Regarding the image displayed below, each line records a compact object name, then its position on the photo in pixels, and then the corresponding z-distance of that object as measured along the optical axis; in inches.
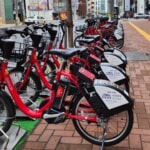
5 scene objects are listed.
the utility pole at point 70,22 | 329.4
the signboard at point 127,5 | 3973.7
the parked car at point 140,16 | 2725.1
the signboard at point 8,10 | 2426.2
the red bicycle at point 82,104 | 124.8
